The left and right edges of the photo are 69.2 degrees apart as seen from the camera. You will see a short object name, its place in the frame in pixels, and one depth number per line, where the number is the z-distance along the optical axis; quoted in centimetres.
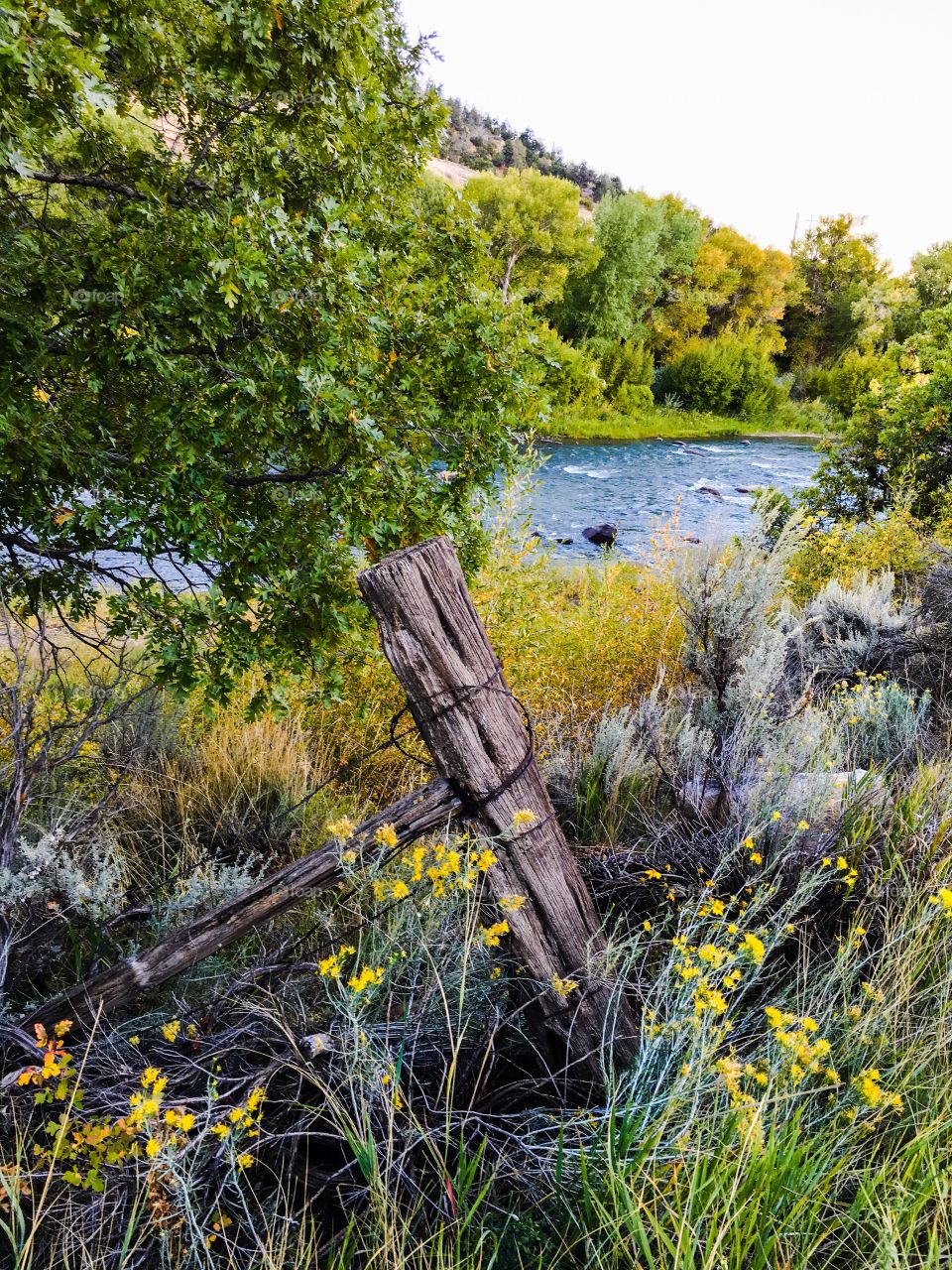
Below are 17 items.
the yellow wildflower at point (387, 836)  153
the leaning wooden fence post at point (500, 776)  162
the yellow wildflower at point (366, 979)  139
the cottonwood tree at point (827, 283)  4025
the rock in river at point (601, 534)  1399
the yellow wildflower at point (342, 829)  153
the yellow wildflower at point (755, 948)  153
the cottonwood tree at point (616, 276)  3062
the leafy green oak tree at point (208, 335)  235
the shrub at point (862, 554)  703
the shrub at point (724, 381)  3077
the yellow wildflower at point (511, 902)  163
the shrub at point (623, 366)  2923
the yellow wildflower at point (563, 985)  165
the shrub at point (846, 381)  3122
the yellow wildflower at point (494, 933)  153
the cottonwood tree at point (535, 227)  2823
